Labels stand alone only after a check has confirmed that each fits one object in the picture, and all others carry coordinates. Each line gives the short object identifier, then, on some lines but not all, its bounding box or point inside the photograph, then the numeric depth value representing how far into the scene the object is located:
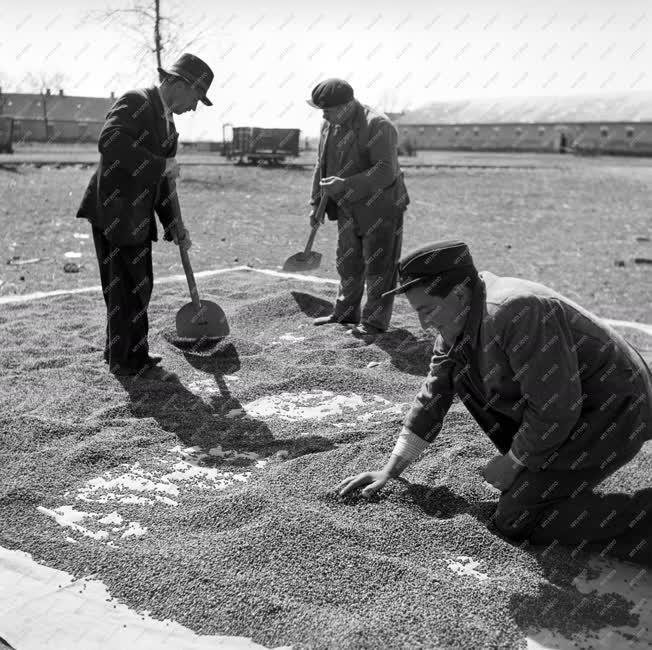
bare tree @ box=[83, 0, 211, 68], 16.36
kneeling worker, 2.54
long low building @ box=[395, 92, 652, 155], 49.88
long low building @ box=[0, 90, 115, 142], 46.38
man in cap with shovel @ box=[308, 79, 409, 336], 5.35
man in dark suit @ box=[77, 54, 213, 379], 4.21
